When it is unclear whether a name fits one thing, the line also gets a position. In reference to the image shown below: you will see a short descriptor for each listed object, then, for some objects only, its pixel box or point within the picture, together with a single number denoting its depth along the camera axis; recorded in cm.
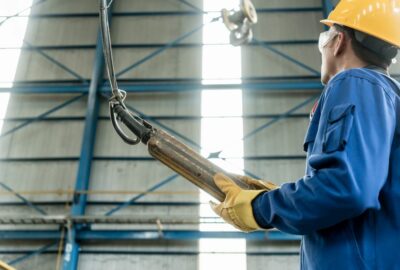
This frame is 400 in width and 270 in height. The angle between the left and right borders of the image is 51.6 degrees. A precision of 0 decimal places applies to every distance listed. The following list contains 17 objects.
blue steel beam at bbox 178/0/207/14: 1060
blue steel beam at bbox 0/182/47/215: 905
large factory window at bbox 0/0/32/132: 1023
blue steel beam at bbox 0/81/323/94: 950
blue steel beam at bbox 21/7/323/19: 1059
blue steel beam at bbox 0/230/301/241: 842
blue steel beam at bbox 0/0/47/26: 1064
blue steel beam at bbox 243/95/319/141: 934
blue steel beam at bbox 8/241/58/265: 875
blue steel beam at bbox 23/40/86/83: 1011
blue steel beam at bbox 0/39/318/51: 1027
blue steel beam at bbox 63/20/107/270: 834
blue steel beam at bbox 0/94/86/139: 967
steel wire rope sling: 200
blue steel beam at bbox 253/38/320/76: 988
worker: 121
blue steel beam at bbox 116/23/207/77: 1012
